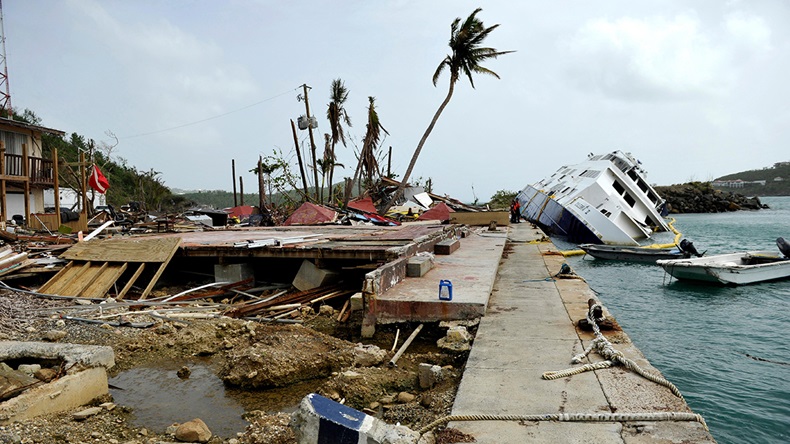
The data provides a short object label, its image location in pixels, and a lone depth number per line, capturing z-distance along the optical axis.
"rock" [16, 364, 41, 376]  4.72
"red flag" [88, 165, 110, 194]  16.80
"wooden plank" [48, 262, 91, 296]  8.62
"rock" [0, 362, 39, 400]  4.16
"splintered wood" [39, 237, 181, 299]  8.67
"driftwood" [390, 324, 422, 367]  5.31
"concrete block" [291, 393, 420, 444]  2.86
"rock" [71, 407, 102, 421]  4.23
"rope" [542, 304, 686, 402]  4.19
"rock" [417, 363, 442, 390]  4.72
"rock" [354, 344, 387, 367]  5.34
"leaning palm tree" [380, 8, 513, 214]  22.48
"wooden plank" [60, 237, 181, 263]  9.60
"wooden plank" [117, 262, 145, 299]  8.55
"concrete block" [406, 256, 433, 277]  8.13
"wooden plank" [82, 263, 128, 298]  8.53
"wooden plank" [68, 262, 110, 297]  8.57
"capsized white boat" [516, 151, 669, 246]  25.48
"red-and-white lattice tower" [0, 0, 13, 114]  25.91
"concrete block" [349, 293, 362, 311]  6.93
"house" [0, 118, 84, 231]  19.96
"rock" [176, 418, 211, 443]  4.00
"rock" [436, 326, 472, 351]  5.54
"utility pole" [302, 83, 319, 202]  24.82
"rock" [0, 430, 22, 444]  3.62
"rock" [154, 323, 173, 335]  6.75
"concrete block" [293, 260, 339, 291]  9.22
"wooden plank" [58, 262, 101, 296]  8.56
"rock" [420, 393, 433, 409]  4.23
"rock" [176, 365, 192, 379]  5.58
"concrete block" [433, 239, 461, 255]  10.94
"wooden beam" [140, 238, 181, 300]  8.71
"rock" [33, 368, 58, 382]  4.60
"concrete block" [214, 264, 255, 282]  9.81
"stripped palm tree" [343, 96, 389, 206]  28.20
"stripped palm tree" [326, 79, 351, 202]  27.30
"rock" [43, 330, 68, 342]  6.24
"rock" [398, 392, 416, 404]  4.49
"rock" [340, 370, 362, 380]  4.86
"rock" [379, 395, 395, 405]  4.56
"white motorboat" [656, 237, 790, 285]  14.43
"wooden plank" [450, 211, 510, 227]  22.53
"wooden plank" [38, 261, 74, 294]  8.54
